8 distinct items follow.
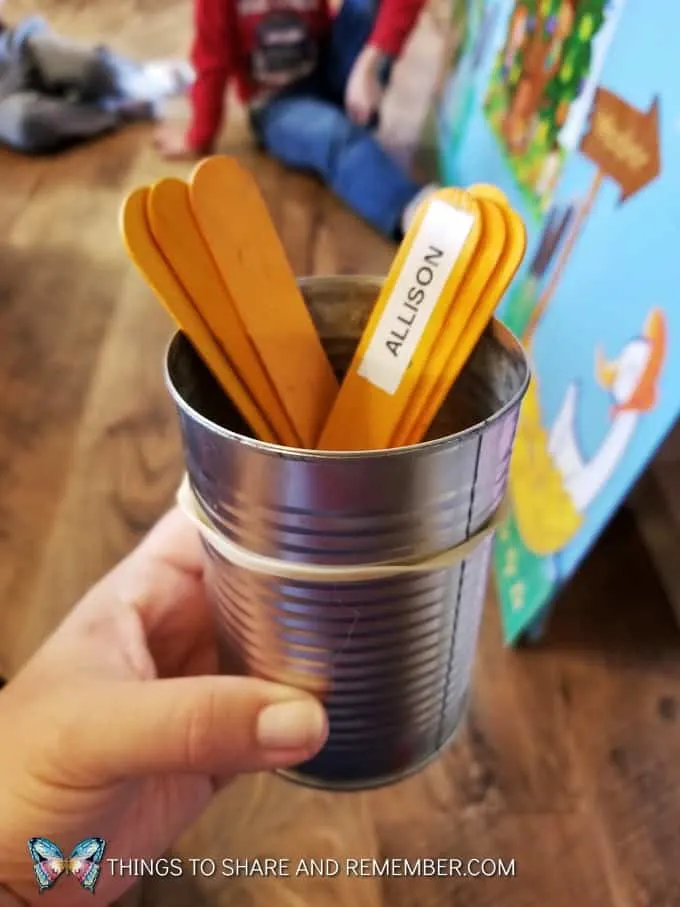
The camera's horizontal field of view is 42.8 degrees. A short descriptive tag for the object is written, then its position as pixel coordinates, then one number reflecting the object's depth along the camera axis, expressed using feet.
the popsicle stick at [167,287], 0.96
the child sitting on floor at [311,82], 3.49
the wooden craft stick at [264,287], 1.04
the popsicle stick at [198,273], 0.99
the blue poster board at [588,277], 1.41
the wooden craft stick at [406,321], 0.99
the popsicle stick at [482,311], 0.96
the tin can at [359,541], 0.95
